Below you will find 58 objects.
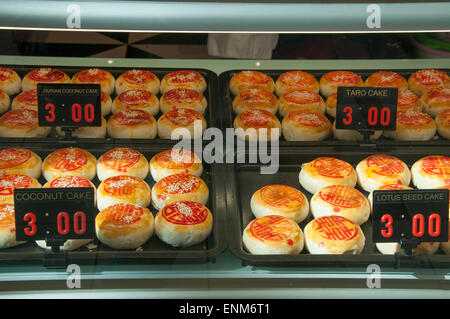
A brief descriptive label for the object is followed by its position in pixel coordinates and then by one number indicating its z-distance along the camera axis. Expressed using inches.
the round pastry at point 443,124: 87.2
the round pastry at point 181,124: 85.7
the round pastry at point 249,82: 97.7
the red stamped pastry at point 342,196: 71.1
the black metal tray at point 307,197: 60.7
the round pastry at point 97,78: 93.7
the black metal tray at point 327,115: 84.2
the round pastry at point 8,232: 62.0
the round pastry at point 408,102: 92.5
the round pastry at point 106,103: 92.1
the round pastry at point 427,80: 96.2
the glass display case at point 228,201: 50.9
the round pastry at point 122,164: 77.7
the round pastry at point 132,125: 85.2
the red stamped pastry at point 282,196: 71.6
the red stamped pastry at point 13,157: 76.0
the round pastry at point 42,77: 92.7
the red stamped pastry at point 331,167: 78.1
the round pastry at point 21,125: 81.9
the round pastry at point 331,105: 94.8
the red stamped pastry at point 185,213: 65.6
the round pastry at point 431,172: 76.2
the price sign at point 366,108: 75.0
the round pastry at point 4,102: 89.0
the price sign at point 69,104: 72.3
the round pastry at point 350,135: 86.4
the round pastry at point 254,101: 94.2
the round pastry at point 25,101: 88.6
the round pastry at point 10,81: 92.7
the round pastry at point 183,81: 96.6
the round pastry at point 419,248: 62.2
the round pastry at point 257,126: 86.4
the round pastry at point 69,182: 71.6
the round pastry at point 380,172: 77.3
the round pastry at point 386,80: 95.6
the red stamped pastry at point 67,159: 76.9
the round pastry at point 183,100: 93.4
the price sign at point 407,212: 57.2
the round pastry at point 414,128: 86.5
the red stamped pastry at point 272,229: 64.3
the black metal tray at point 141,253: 59.3
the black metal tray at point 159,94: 83.2
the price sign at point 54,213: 55.7
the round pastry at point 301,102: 94.1
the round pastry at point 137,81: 96.1
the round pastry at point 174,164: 78.5
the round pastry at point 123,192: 71.1
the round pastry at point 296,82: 97.9
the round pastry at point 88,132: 83.7
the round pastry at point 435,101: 92.7
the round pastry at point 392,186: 71.6
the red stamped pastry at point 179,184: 73.2
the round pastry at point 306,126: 86.8
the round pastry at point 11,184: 68.3
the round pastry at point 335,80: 94.4
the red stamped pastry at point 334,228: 64.2
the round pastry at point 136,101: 92.3
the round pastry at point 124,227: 63.6
